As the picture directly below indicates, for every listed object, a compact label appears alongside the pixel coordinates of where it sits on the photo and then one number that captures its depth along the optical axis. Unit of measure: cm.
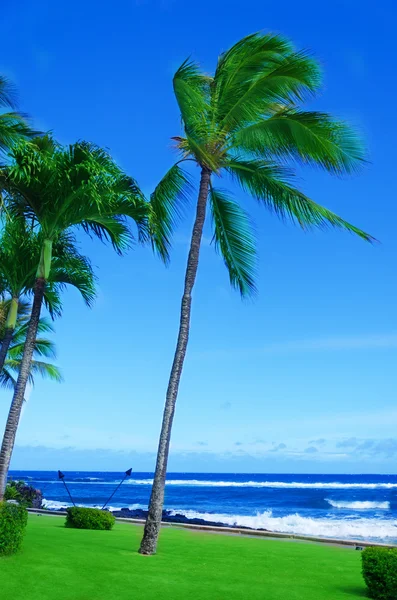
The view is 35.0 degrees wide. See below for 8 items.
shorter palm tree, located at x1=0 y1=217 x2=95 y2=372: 1412
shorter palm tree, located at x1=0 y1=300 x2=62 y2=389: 2680
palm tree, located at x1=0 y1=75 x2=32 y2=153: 1277
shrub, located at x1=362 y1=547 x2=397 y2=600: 860
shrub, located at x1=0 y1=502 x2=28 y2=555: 972
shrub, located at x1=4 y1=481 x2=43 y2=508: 2597
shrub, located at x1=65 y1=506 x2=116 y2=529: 1552
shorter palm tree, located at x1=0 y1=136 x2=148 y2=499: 1253
